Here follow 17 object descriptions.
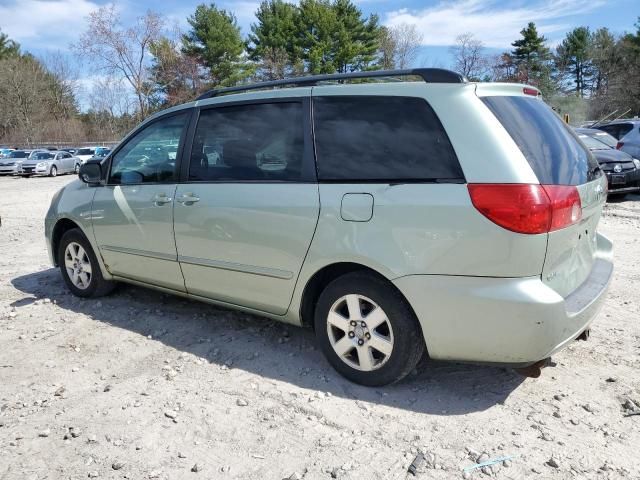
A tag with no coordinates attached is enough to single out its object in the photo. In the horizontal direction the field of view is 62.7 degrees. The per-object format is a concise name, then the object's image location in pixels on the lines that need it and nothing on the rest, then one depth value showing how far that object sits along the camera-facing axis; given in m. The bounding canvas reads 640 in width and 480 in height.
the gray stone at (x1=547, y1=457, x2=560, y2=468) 2.44
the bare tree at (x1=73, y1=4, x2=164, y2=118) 40.94
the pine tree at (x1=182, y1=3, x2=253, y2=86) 45.34
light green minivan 2.65
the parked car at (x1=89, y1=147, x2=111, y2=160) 32.51
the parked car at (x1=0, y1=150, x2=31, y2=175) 28.14
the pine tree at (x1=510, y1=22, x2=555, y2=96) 50.34
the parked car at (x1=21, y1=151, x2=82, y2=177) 27.64
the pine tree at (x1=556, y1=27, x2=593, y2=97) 54.03
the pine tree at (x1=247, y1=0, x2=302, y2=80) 46.44
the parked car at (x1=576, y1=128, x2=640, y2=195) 11.01
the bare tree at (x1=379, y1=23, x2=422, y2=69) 50.77
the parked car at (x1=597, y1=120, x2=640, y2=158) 12.77
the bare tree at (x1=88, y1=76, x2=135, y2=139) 52.56
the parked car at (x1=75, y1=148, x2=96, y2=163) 31.60
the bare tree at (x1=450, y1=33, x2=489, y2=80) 45.31
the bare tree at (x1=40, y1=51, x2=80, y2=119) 56.62
